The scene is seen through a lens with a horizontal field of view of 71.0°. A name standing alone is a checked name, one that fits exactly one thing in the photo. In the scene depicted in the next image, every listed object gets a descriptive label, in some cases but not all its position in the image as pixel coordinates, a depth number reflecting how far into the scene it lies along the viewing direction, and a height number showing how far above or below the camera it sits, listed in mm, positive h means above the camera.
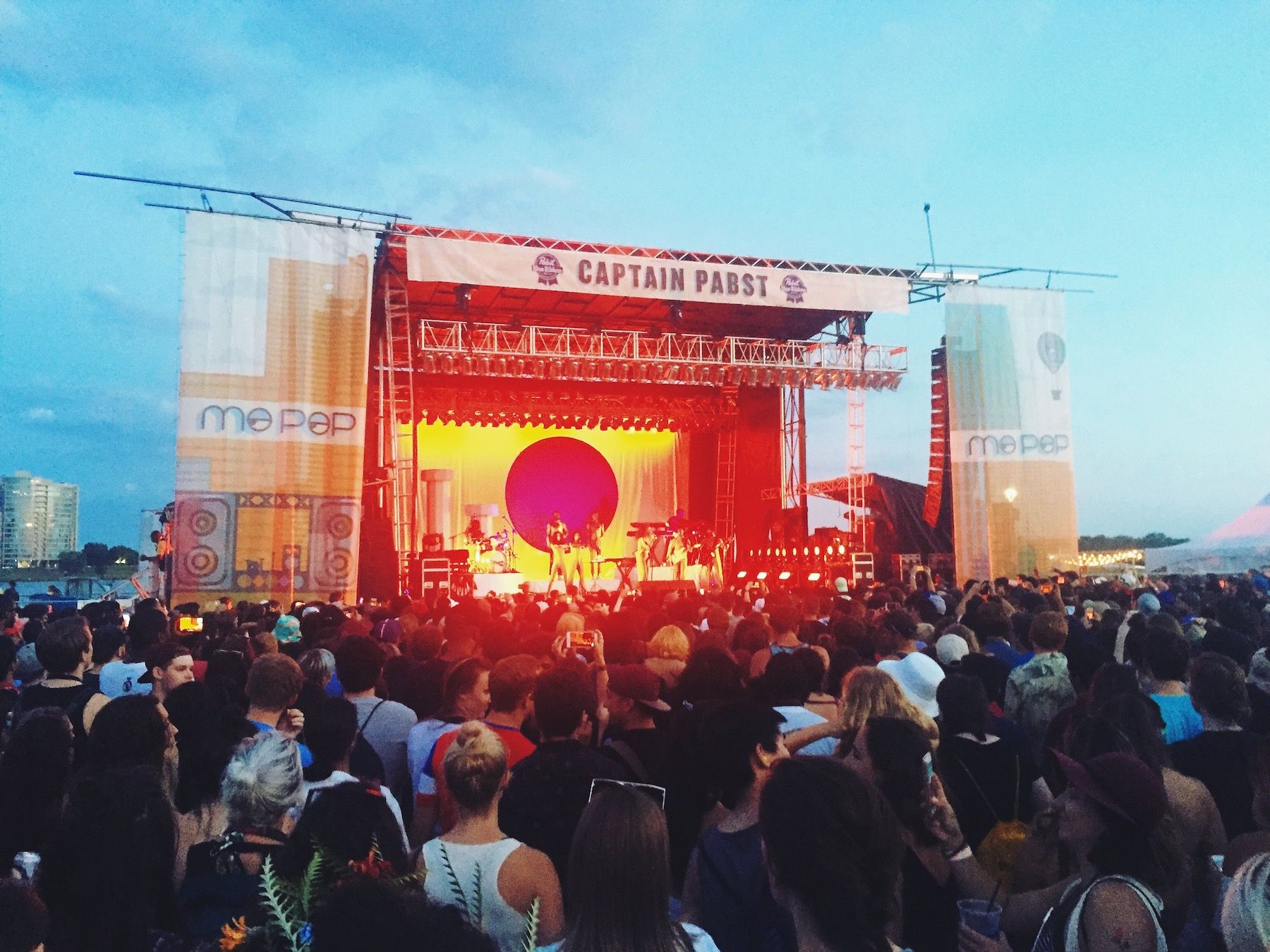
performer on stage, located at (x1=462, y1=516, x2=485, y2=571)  18906 +40
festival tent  22703 -293
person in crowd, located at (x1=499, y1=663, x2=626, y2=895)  2510 -690
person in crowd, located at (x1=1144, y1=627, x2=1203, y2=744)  3492 -586
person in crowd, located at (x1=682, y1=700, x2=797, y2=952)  2086 -746
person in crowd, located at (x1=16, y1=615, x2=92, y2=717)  4156 -602
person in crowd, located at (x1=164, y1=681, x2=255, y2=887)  2430 -667
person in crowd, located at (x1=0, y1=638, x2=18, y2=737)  3990 -687
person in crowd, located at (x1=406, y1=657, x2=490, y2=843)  3287 -640
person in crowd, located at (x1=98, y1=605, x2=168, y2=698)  4426 -635
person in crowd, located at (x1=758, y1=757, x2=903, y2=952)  1580 -570
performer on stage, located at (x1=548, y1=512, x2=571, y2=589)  19234 -104
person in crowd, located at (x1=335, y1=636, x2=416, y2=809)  3625 -712
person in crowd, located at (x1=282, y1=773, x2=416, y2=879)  1845 -604
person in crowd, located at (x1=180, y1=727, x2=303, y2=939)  2043 -711
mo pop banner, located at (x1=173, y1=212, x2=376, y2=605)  13859 +2146
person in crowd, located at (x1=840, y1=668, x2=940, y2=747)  2656 -485
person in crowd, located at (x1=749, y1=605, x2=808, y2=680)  5172 -516
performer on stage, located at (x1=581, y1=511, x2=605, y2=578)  20125 -26
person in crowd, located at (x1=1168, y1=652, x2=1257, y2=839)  2891 -680
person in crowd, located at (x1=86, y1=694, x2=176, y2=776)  2611 -574
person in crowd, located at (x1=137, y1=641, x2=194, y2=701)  4109 -586
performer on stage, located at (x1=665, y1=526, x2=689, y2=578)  20597 -262
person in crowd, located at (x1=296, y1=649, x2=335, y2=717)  3957 -637
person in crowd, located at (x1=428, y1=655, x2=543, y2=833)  3152 -598
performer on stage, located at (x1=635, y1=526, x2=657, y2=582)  20547 -280
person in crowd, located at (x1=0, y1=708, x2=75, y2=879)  2520 -695
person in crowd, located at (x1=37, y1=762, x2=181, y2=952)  2100 -779
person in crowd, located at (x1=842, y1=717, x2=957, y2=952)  2205 -766
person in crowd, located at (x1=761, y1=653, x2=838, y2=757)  3514 -560
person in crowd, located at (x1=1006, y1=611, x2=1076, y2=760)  3662 -638
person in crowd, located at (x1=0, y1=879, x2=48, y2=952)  1607 -687
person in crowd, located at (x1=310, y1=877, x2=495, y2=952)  1051 -461
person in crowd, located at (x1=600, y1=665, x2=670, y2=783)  3150 -631
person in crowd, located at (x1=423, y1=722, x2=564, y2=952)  2018 -742
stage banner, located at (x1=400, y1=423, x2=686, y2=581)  21438 +1572
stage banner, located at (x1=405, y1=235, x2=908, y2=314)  14797 +4715
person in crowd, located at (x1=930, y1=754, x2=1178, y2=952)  1738 -668
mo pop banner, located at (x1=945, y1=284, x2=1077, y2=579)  17656 +2140
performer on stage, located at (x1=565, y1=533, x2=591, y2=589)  20500 -512
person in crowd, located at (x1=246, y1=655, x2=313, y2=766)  3244 -548
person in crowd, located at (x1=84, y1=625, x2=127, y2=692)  5082 -596
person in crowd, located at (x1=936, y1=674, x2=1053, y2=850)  2697 -713
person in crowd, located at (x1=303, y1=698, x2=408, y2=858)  2703 -602
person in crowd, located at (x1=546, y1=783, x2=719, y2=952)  1466 -571
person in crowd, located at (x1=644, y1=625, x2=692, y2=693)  4121 -536
